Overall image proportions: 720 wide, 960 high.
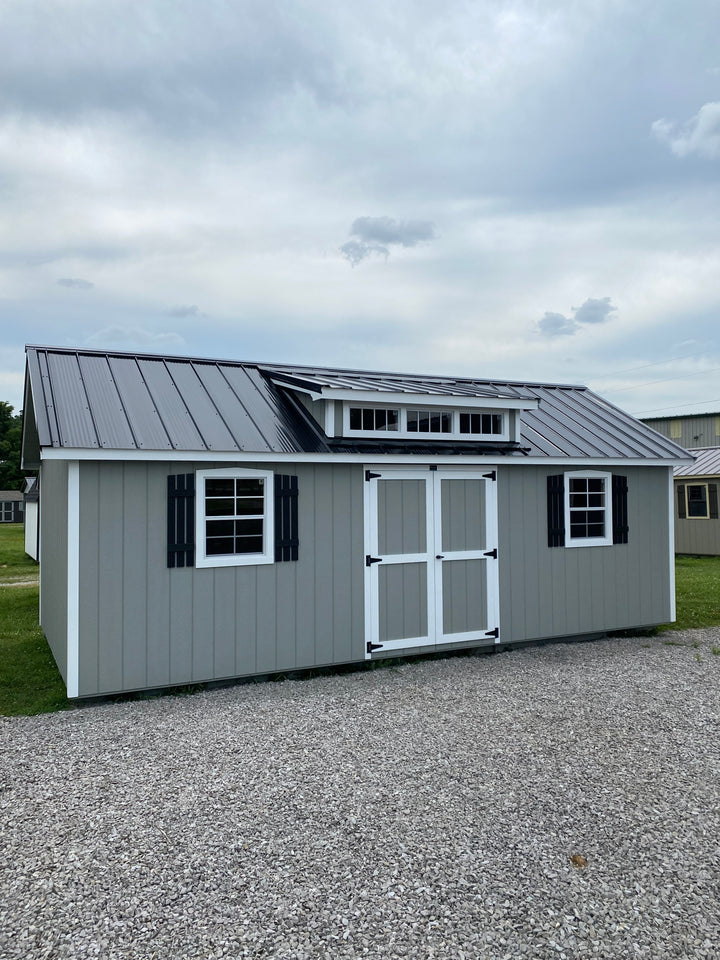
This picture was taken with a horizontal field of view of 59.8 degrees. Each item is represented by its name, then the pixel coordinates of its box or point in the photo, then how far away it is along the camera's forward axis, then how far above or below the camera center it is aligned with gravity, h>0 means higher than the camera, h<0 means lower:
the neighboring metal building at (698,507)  19.44 -0.26
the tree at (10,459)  45.41 +3.26
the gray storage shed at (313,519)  6.15 -0.21
